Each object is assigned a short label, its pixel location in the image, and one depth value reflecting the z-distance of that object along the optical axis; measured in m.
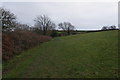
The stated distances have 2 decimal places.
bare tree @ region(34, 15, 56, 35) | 27.78
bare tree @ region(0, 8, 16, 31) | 8.17
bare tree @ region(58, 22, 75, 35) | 41.52
